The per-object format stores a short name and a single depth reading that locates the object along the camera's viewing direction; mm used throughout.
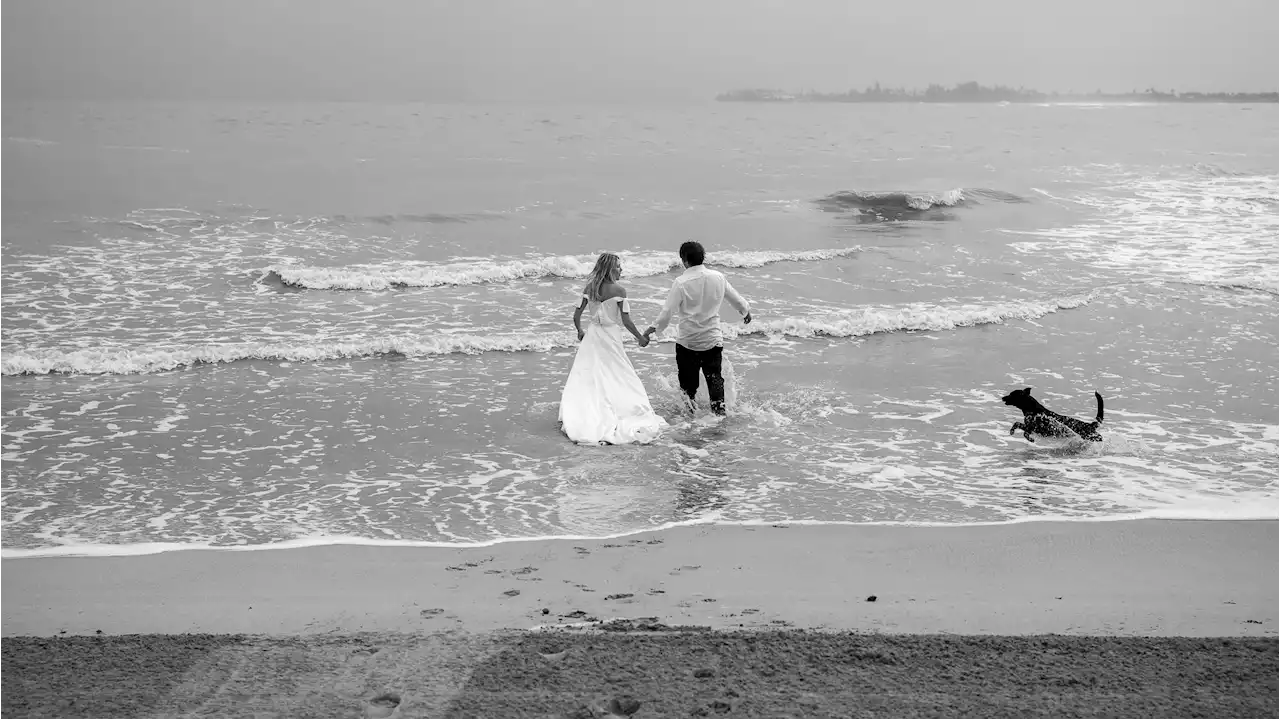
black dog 8352
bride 8953
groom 9367
